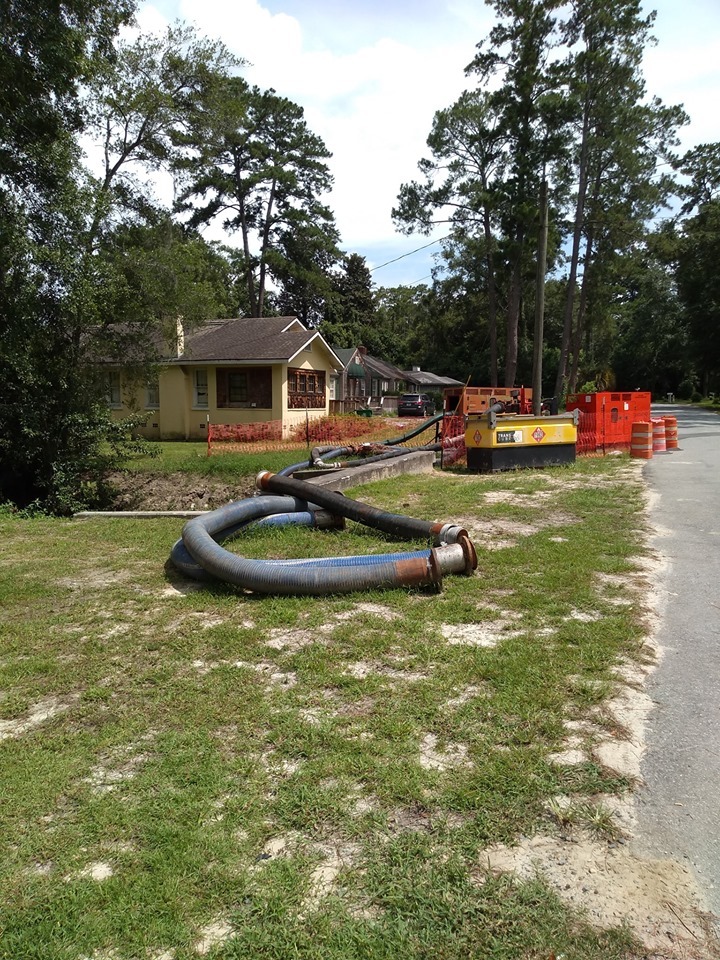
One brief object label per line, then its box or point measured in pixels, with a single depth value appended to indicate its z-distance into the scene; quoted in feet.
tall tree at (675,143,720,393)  141.38
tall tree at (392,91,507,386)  111.96
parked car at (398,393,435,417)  129.29
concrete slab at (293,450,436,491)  35.14
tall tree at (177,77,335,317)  123.13
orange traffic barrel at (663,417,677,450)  60.13
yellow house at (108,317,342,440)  78.84
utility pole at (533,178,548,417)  56.44
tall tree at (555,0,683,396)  94.79
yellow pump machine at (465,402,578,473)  44.57
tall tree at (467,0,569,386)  99.35
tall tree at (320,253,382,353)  160.76
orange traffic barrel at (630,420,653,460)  52.85
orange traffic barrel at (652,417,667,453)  57.36
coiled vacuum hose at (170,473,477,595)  17.74
